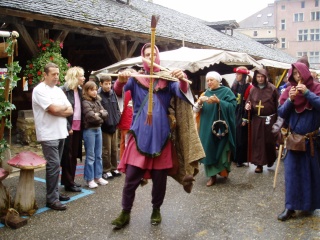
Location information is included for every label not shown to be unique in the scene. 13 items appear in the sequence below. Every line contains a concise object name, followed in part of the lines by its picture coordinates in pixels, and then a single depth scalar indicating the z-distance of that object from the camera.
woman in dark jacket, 4.78
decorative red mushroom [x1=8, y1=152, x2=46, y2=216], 3.96
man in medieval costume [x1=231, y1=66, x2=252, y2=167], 6.62
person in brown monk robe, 6.07
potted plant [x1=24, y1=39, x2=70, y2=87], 7.48
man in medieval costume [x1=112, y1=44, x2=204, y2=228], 3.49
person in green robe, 5.36
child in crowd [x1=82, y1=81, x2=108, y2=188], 4.95
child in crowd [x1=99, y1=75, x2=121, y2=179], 5.56
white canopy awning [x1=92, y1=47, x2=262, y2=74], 6.77
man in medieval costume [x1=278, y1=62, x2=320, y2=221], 3.82
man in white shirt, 4.02
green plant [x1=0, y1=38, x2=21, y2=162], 3.78
